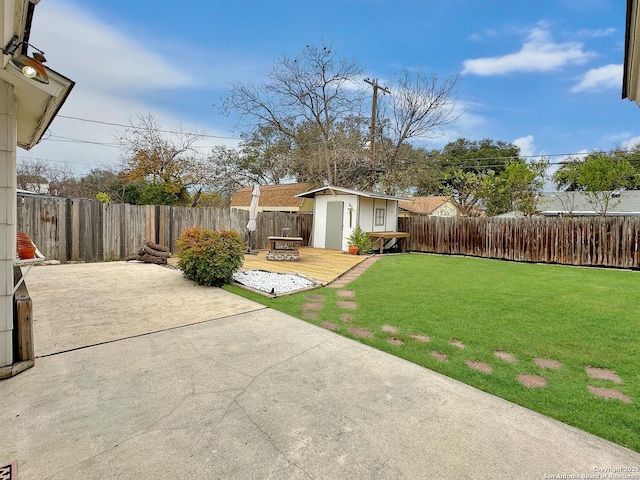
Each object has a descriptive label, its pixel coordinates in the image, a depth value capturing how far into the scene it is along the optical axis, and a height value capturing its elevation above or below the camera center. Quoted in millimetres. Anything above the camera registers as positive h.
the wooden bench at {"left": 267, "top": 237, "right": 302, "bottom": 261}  9906 -726
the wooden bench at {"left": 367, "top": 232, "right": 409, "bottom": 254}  12897 -408
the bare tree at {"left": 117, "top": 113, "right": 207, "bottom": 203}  17141 +3664
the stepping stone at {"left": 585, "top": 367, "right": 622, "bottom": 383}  2721 -1221
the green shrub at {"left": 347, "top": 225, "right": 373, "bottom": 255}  12328 -502
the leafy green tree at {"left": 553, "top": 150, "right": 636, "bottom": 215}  14305 +2705
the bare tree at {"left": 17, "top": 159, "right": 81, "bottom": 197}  18250 +2618
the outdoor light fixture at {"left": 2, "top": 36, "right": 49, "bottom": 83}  2012 +1042
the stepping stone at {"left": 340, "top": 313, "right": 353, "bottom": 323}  4266 -1214
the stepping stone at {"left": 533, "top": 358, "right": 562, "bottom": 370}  2953 -1220
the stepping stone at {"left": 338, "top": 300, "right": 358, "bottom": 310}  4920 -1203
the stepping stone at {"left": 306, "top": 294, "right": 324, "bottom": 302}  5328 -1199
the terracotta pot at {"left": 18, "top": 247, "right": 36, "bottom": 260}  3226 -327
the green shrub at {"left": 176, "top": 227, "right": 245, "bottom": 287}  5938 -579
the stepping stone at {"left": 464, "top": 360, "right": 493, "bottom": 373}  2861 -1228
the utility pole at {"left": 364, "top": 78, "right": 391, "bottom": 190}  15065 +5566
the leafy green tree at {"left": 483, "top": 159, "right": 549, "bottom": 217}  15492 +2488
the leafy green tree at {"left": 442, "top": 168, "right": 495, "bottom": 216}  21297 +3144
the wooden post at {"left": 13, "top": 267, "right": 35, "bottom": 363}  2650 -887
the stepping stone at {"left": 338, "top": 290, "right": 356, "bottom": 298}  5664 -1192
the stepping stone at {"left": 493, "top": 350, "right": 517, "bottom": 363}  3074 -1219
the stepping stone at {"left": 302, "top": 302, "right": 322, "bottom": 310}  4824 -1204
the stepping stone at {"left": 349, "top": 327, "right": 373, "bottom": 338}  3703 -1222
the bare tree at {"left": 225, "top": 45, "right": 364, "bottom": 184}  17828 +7340
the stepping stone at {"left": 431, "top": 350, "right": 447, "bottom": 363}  3073 -1225
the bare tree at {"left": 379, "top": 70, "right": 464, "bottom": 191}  18172 +6652
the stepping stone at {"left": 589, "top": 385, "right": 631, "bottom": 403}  2412 -1227
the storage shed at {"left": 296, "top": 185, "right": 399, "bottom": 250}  13125 +593
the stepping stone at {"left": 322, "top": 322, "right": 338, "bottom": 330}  3943 -1223
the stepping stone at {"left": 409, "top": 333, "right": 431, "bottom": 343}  3545 -1209
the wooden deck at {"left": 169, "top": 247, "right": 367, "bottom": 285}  7812 -1067
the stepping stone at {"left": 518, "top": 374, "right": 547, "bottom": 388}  2609 -1232
